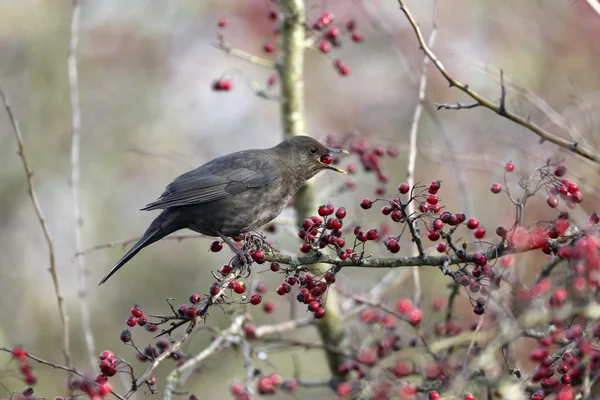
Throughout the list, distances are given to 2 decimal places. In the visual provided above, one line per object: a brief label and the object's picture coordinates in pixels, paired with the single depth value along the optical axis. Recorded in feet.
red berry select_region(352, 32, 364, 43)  37.29
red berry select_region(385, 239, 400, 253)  20.76
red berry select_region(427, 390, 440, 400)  20.03
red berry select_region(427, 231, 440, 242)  20.79
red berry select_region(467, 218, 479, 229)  21.44
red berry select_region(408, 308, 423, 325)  27.66
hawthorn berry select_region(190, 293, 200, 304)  21.04
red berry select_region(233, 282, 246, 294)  22.17
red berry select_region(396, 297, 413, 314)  28.96
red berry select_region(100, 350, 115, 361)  19.31
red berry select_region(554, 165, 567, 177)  20.93
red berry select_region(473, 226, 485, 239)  21.11
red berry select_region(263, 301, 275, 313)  33.76
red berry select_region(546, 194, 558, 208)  21.52
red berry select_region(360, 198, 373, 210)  22.34
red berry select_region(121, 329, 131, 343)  20.37
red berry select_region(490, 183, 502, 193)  22.14
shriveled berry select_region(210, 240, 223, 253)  26.84
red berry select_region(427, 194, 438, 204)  20.68
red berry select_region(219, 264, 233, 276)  23.67
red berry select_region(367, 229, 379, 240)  20.79
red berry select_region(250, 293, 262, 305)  21.43
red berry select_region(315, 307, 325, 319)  21.49
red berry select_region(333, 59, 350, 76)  37.68
